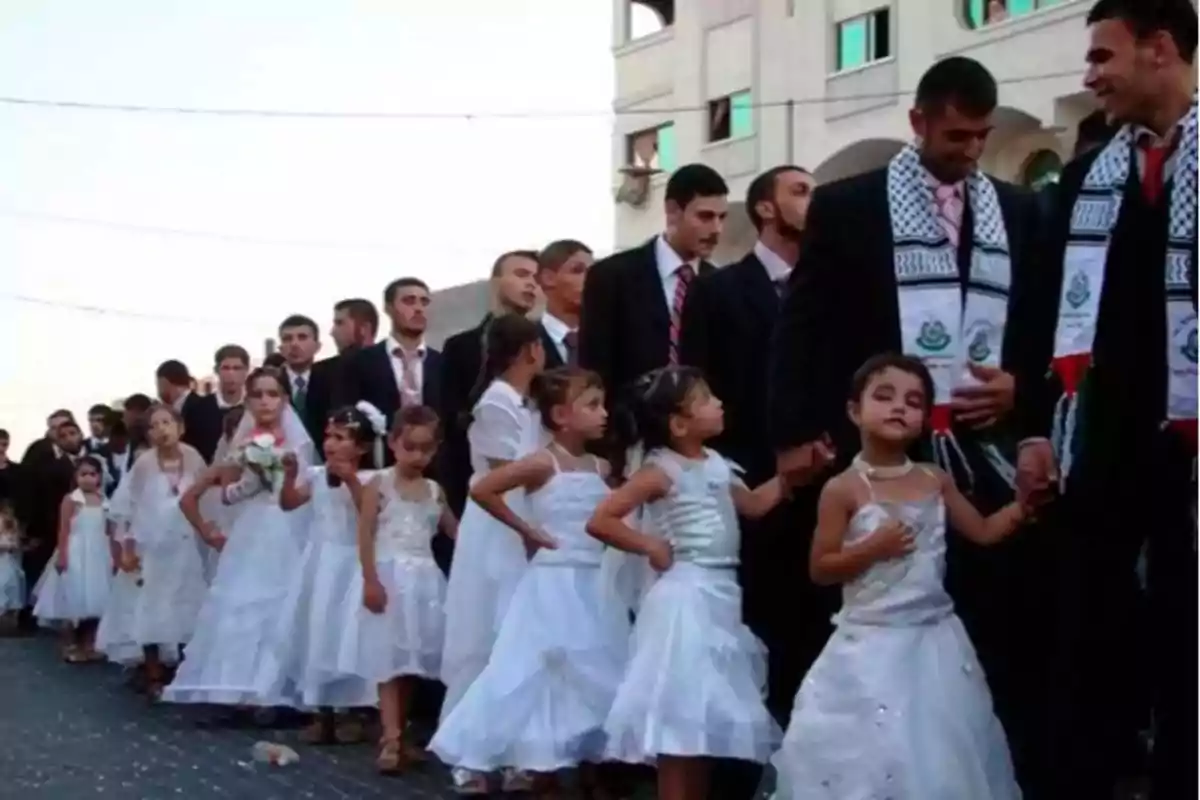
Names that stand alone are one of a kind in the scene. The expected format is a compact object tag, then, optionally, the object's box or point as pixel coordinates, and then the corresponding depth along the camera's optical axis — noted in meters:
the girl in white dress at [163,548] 11.70
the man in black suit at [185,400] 13.45
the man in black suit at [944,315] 5.41
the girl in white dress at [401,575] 8.65
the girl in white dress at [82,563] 15.40
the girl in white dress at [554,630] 6.97
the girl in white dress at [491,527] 7.68
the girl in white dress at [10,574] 18.81
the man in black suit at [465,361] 8.69
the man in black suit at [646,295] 7.12
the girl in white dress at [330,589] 9.21
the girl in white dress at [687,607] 5.96
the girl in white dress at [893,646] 5.13
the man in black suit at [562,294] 8.27
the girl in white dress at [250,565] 10.34
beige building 26.88
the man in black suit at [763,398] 6.26
